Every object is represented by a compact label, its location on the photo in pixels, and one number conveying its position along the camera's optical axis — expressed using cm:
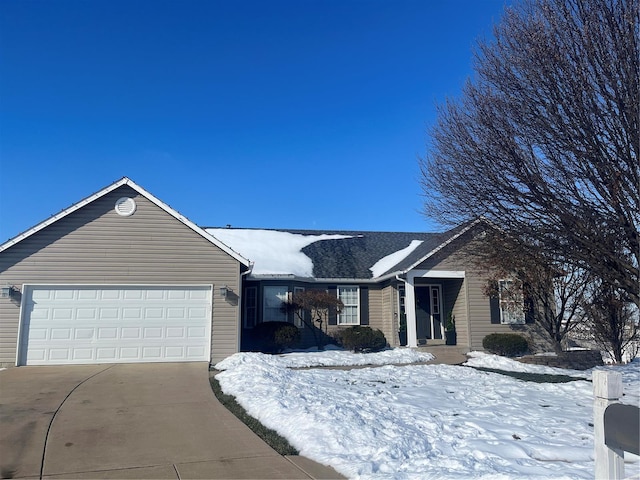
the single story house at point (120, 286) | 1373
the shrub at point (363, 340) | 1706
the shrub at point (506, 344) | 1694
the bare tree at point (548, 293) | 1485
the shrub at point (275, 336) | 1656
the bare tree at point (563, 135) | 773
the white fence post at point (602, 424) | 280
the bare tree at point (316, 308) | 1745
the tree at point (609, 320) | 1653
